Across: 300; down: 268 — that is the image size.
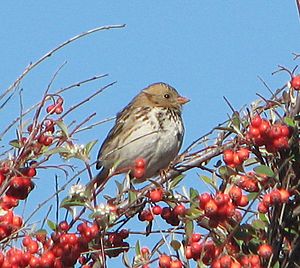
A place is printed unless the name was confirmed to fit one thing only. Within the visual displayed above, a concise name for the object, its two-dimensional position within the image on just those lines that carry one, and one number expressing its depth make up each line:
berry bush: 4.88
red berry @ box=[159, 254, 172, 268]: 4.82
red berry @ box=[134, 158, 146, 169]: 6.33
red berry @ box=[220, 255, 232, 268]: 4.57
